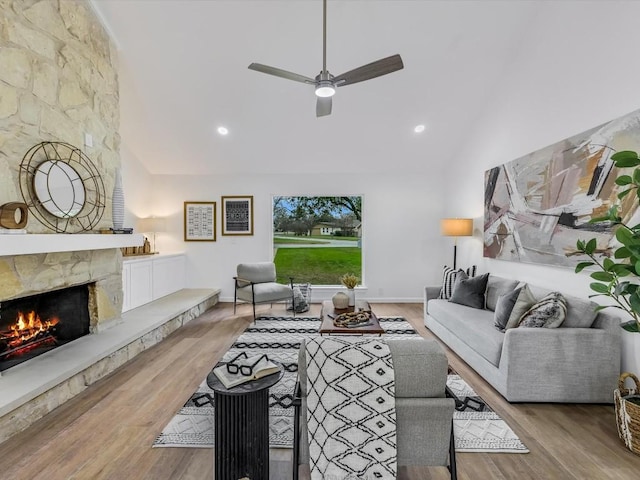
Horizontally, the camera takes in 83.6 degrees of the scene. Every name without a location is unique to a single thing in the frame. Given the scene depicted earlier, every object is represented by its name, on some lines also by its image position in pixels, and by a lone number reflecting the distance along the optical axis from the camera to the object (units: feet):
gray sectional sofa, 9.02
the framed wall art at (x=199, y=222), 22.41
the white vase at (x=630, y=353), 8.79
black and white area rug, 7.54
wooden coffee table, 11.59
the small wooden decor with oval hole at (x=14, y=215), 8.48
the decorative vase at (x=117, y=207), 12.57
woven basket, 7.20
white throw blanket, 5.31
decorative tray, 12.04
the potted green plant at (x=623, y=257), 6.82
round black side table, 5.89
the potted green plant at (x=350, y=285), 14.34
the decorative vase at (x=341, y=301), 14.16
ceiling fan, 9.72
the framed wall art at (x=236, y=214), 22.39
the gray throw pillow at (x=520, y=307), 10.59
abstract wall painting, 9.55
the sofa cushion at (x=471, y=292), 14.33
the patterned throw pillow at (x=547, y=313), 9.53
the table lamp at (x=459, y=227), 17.87
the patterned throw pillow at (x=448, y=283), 16.12
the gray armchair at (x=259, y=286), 18.11
